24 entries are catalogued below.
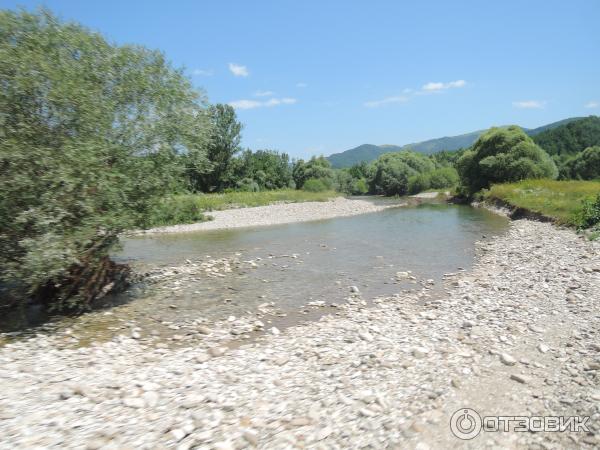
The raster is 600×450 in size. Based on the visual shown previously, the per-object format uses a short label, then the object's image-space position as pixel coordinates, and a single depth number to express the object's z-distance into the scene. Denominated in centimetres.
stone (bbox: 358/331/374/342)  940
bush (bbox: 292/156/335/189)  10431
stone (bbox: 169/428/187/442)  577
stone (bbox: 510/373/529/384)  707
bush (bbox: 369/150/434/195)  9381
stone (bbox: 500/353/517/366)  778
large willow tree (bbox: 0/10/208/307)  1035
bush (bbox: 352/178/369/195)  11558
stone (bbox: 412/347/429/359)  833
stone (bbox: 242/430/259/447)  570
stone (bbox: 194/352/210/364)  862
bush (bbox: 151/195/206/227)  1352
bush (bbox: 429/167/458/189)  8400
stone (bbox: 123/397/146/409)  660
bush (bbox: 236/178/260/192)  7949
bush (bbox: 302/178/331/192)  8644
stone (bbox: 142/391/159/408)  667
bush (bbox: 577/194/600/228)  2238
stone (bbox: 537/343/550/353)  823
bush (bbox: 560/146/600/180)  6725
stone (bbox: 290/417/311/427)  613
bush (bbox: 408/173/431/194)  8594
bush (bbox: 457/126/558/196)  5231
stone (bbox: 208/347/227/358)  905
